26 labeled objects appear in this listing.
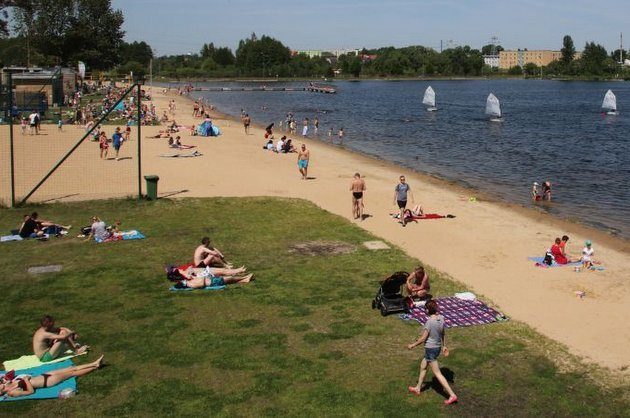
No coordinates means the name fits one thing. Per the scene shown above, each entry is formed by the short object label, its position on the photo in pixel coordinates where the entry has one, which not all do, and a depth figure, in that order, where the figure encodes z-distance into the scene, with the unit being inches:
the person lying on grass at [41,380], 393.4
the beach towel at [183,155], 1416.0
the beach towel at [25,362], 429.1
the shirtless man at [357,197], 860.0
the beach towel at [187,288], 576.7
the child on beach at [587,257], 688.4
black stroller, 523.2
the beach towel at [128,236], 732.0
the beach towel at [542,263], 690.2
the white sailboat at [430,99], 3626.2
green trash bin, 928.3
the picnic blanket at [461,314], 508.7
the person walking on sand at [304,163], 1184.2
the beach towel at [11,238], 731.2
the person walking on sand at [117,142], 1350.9
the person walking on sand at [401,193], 838.2
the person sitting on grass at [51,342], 438.0
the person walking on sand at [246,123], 2043.6
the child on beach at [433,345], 387.5
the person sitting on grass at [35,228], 737.0
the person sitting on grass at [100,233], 727.1
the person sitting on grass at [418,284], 553.0
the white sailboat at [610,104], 3422.7
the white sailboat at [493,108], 2970.0
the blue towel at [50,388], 393.7
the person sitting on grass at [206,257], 612.4
